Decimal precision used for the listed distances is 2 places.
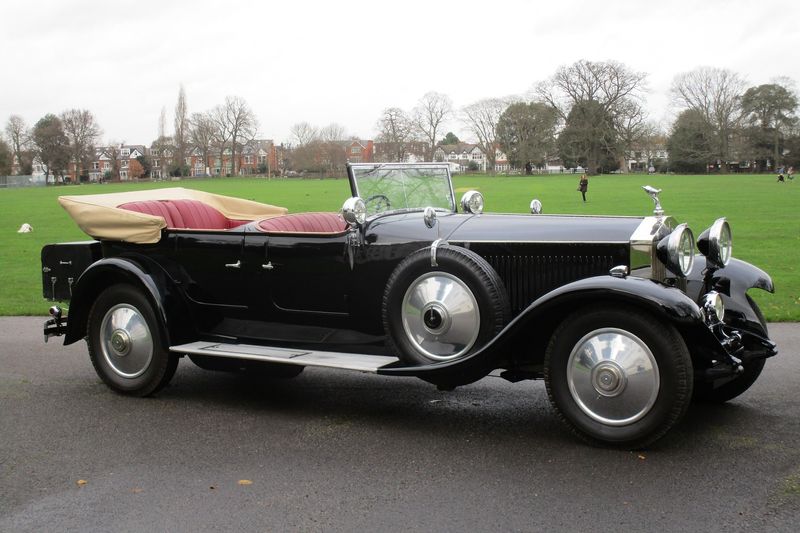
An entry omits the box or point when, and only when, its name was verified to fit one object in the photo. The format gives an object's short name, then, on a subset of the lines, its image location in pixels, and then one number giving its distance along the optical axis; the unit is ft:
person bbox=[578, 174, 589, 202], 120.01
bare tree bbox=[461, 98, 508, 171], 305.32
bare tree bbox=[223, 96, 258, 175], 370.12
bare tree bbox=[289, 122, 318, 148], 313.53
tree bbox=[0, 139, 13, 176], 335.88
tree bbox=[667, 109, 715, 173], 298.76
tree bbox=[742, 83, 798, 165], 287.28
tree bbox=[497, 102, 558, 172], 304.81
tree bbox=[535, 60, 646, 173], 296.30
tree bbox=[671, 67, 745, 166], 298.76
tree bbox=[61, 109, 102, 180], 354.54
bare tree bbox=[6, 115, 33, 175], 355.97
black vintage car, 13.82
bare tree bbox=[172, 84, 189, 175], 374.43
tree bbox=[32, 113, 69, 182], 347.97
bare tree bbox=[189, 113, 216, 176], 364.38
